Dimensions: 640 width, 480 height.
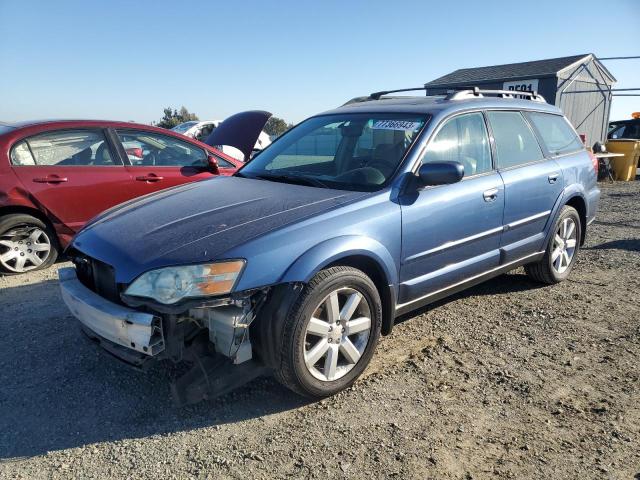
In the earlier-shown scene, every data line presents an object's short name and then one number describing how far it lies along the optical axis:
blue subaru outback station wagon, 2.56
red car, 4.92
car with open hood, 13.94
